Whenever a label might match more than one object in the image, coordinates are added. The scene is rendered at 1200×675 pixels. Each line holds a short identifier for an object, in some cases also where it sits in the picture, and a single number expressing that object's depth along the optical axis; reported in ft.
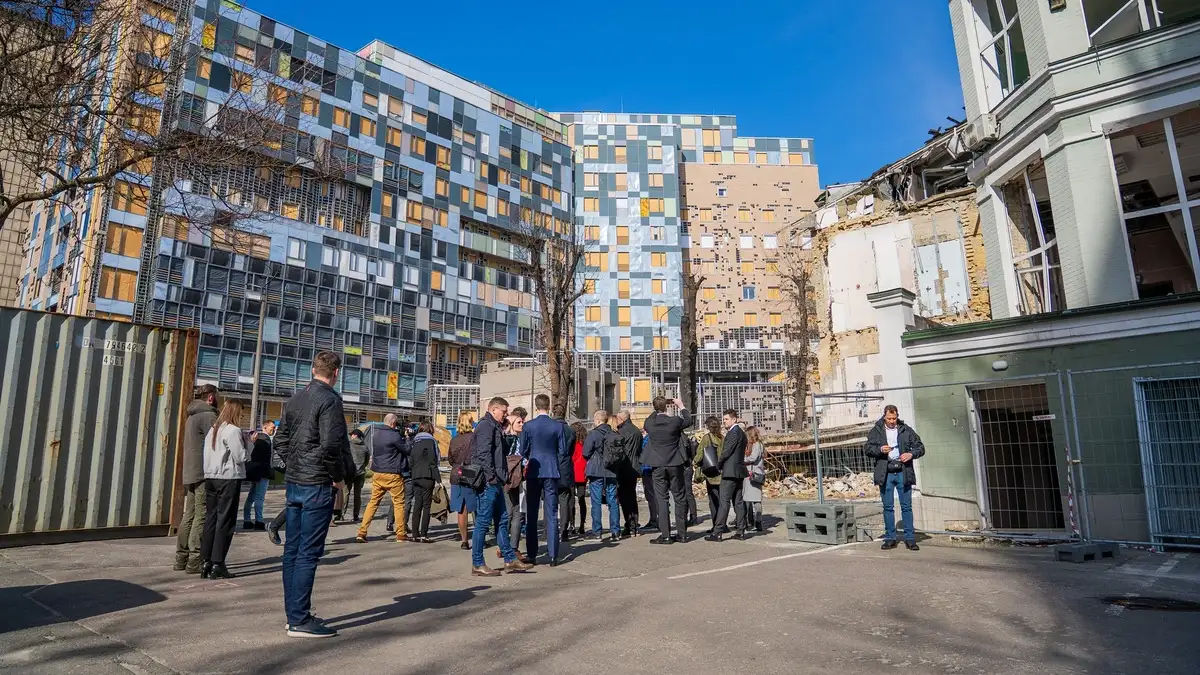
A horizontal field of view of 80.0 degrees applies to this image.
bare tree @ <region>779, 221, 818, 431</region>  104.99
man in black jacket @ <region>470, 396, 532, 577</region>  25.90
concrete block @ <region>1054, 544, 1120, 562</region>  26.81
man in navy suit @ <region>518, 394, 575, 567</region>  28.48
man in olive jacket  25.02
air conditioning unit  46.93
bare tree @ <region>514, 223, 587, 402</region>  81.35
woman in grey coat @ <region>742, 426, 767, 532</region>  37.32
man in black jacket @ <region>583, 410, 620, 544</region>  37.14
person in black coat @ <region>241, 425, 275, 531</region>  35.24
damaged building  77.00
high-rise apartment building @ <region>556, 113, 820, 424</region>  224.94
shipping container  30.22
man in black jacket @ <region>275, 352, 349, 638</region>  16.90
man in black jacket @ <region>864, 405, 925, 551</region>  30.63
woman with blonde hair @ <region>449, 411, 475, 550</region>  30.60
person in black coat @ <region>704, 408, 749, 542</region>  35.50
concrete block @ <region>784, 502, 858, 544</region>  33.73
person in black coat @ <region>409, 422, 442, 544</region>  35.86
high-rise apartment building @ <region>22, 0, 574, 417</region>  139.44
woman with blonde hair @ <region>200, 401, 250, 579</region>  24.48
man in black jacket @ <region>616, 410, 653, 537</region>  37.86
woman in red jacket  38.75
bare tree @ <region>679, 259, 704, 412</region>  85.66
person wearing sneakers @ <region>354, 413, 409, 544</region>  33.94
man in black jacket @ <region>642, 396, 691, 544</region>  34.53
